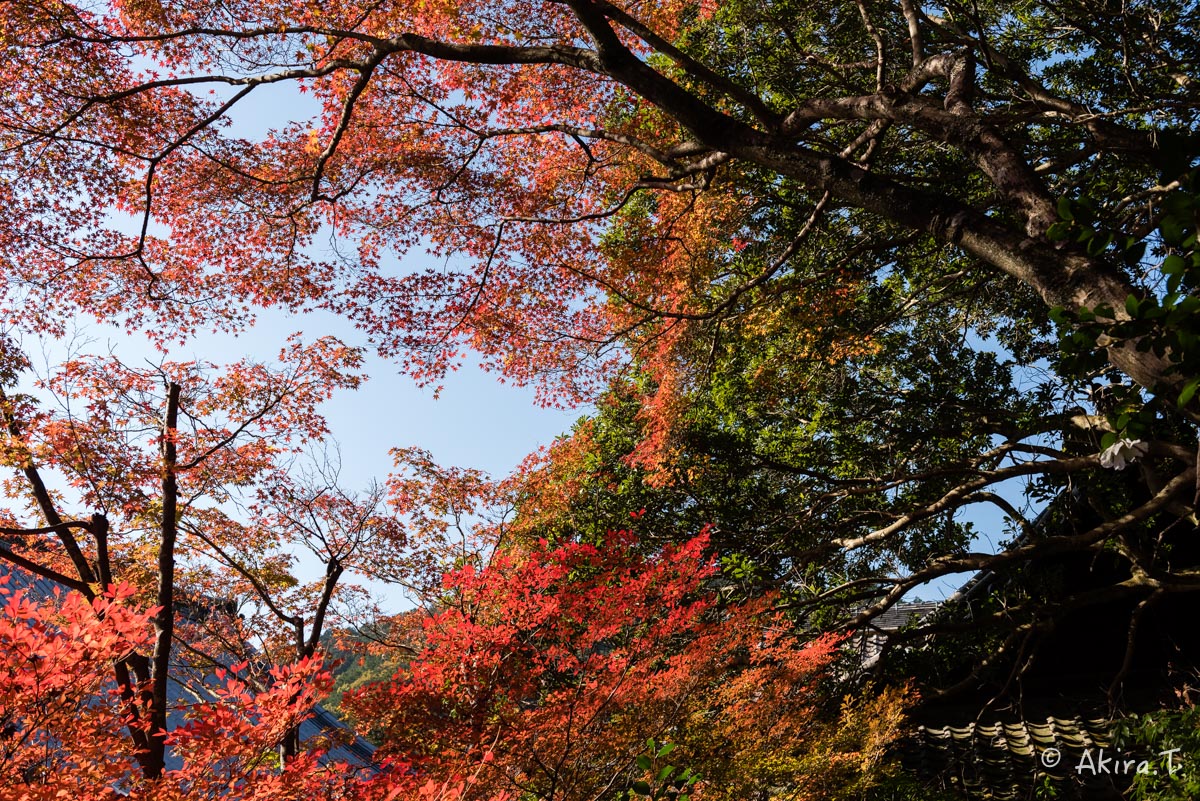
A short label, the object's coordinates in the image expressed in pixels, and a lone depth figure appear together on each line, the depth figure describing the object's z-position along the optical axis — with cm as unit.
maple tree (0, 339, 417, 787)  386
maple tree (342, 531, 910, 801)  505
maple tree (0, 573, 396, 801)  304
